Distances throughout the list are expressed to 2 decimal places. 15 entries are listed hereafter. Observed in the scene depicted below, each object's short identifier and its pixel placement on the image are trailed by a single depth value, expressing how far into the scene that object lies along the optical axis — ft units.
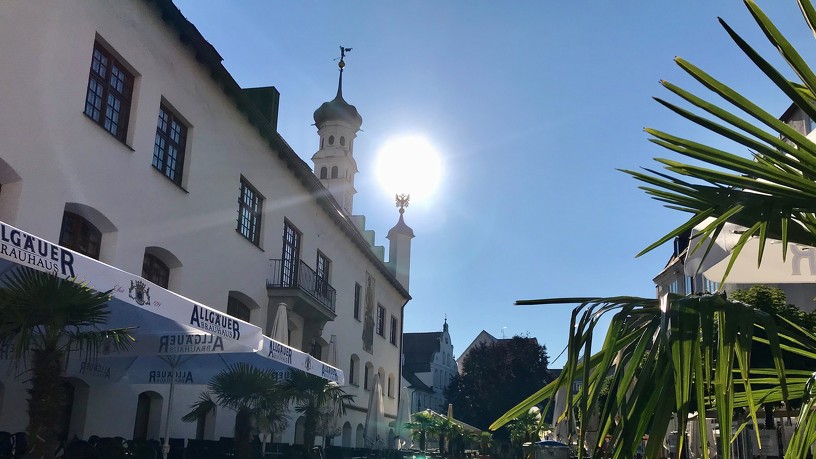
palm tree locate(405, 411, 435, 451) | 112.37
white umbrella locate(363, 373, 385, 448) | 75.10
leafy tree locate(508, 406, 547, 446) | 141.43
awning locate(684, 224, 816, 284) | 22.06
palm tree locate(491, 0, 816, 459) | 7.75
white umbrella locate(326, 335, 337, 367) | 67.82
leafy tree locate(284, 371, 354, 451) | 48.80
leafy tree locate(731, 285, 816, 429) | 22.05
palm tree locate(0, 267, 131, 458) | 22.15
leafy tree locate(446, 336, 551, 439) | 200.95
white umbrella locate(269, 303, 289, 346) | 55.67
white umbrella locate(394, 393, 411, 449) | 86.19
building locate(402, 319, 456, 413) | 259.35
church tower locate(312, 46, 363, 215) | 186.19
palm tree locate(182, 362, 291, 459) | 39.83
